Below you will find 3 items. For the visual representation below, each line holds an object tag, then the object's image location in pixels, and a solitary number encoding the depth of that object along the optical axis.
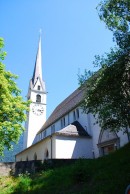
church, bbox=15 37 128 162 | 26.78
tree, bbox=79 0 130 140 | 15.14
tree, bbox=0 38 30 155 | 16.81
